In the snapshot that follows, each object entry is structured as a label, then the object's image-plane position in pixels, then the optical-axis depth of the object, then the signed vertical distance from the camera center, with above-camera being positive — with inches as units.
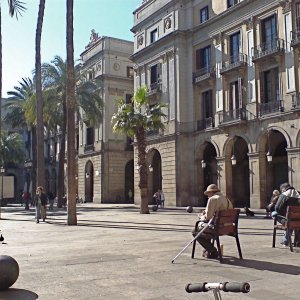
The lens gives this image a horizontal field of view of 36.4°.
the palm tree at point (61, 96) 1417.3 +294.3
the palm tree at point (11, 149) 2347.4 +203.8
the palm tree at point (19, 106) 1764.9 +354.0
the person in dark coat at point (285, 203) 395.5 -15.4
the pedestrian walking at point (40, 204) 799.1 -29.1
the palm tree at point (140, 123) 1069.1 +151.5
